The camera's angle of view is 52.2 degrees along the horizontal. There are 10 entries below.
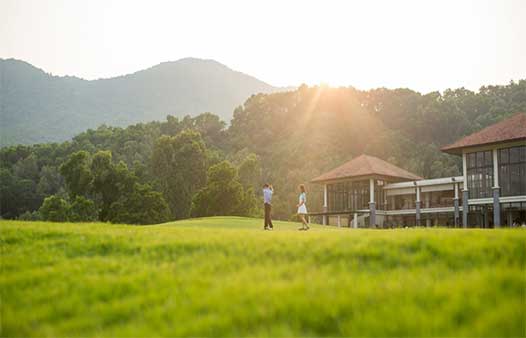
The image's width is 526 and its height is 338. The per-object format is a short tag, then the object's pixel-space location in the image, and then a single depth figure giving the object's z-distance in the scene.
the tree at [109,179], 57.72
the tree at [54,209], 48.62
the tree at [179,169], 63.66
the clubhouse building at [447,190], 43.44
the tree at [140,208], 53.66
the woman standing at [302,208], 23.25
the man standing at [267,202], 22.67
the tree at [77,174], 57.38
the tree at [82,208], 51.53
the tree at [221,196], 54.22
